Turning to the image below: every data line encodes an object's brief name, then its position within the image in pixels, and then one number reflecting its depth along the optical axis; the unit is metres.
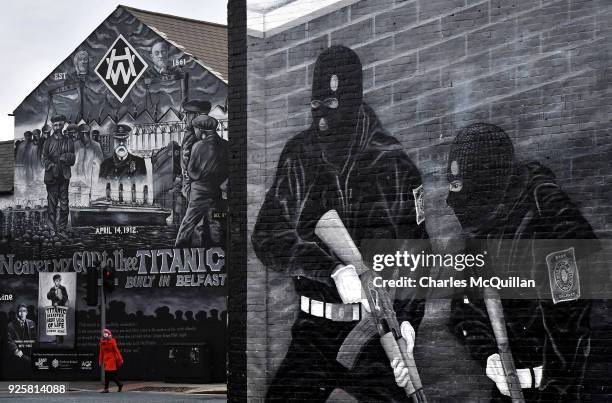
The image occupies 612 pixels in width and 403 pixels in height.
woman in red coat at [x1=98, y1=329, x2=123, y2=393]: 27.95
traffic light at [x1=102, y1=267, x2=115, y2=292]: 31.98
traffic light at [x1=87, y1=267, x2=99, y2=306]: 30.95
